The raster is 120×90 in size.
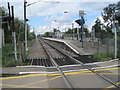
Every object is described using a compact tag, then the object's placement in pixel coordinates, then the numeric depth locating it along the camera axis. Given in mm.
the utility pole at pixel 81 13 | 15944
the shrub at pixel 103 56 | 9835
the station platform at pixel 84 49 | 14527
